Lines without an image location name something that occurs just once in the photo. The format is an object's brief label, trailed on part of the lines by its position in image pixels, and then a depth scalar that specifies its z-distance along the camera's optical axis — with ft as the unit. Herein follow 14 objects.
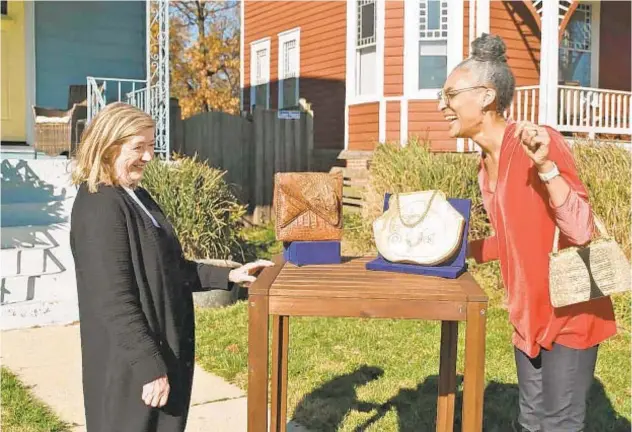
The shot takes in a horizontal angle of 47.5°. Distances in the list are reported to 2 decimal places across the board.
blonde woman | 7.77
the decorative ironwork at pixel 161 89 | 29.17
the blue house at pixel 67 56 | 32.09
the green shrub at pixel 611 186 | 22.25
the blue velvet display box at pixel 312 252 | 9.64
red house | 40.68
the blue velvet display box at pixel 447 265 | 8.80
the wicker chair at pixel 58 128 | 28.66
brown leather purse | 9.57
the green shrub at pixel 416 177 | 26.21
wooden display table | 7.75
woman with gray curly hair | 7.82
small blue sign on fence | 40.41
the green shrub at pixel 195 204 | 25.14
